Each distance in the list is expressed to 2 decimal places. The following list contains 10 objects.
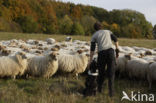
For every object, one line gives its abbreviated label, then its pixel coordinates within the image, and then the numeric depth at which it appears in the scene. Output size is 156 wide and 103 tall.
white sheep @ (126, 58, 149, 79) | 16.95
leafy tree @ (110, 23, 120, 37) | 120.90
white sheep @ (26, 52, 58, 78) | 17.27
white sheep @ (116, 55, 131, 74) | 19.31
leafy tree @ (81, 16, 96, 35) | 121.94
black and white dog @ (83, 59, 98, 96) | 12.45
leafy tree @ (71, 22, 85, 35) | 107.31
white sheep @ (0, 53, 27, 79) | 16.45
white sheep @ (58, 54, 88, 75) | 18.23
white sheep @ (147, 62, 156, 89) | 15.38
